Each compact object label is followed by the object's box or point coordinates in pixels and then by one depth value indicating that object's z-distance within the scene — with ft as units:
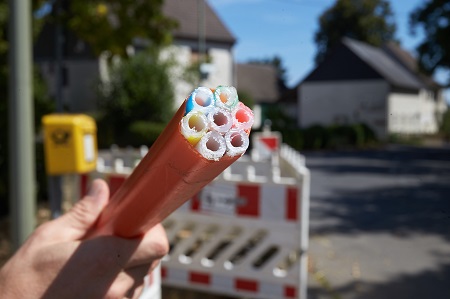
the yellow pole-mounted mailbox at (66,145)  14.49
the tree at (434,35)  16.91
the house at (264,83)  42.85
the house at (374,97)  36.52
